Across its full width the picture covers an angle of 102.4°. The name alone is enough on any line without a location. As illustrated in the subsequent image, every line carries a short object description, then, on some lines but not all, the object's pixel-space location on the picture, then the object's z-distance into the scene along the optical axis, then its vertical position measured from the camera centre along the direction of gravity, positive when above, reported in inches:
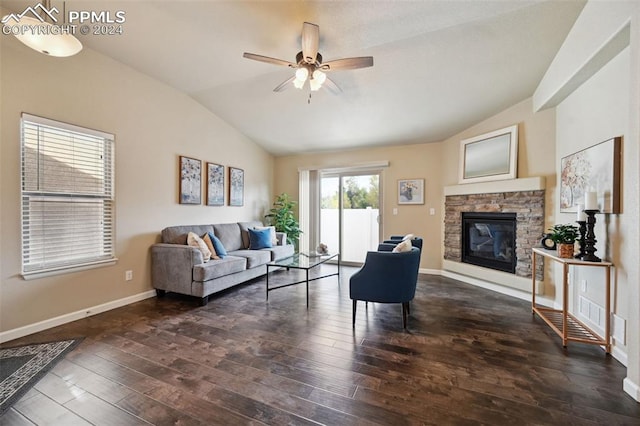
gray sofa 126.3 -30.7
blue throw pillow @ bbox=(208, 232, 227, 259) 148.9 -21.9
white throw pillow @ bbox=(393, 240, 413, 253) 103.8 -14.9
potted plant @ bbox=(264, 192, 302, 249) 218.7 -8.1
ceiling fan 90.0 +54.7
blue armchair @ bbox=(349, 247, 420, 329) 98.6 -27.1
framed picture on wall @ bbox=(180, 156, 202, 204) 153.5 +17.7
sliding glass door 213.2 -2.5
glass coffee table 131.5 -28.4
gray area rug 65.2 -46.5
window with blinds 95.9 +4.9
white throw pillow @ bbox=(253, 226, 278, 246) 193.4 -19.4
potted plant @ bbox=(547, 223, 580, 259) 96.2 -10.4
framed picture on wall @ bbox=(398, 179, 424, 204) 194.9 +14.9
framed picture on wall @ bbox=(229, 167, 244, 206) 191.6 +17.5
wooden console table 83.7 -43.0
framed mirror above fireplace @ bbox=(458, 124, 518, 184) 145.0 +33.3
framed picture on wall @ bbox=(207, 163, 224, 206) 172.9 +17.1
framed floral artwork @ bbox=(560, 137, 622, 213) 86.0 +13.7
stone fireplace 135.4 -3.8
